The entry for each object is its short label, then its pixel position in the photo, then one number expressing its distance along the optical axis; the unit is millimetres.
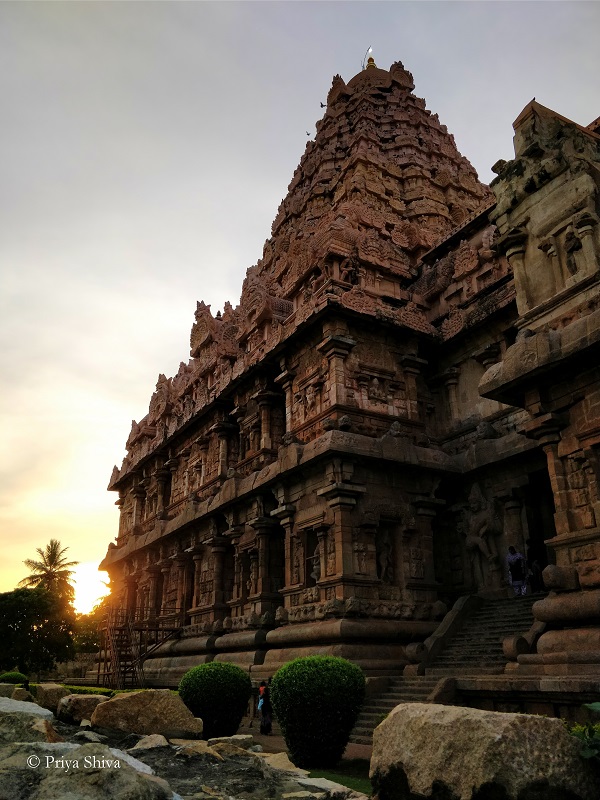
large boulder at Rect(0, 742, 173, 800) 5105
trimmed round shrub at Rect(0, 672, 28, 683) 23344
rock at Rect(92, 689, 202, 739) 11523
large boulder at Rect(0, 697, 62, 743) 7594
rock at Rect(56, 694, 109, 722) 13359
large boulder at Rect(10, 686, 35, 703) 15070
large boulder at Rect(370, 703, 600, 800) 5508
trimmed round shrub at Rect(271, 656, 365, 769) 10195
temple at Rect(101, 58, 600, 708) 12086
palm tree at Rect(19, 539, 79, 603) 53031
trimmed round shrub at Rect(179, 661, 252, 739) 12812
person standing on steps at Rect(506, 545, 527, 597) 16589
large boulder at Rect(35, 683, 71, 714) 15258
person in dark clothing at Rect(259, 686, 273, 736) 14523
